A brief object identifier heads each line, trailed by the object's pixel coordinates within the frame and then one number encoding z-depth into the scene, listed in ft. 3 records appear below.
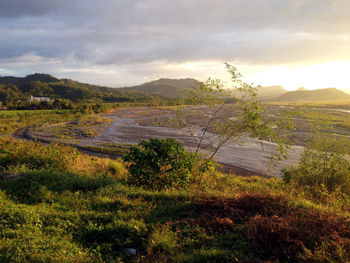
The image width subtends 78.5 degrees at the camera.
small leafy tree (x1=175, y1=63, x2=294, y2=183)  31.07
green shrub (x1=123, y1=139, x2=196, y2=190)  29.13
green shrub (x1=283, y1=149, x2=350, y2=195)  36.78
